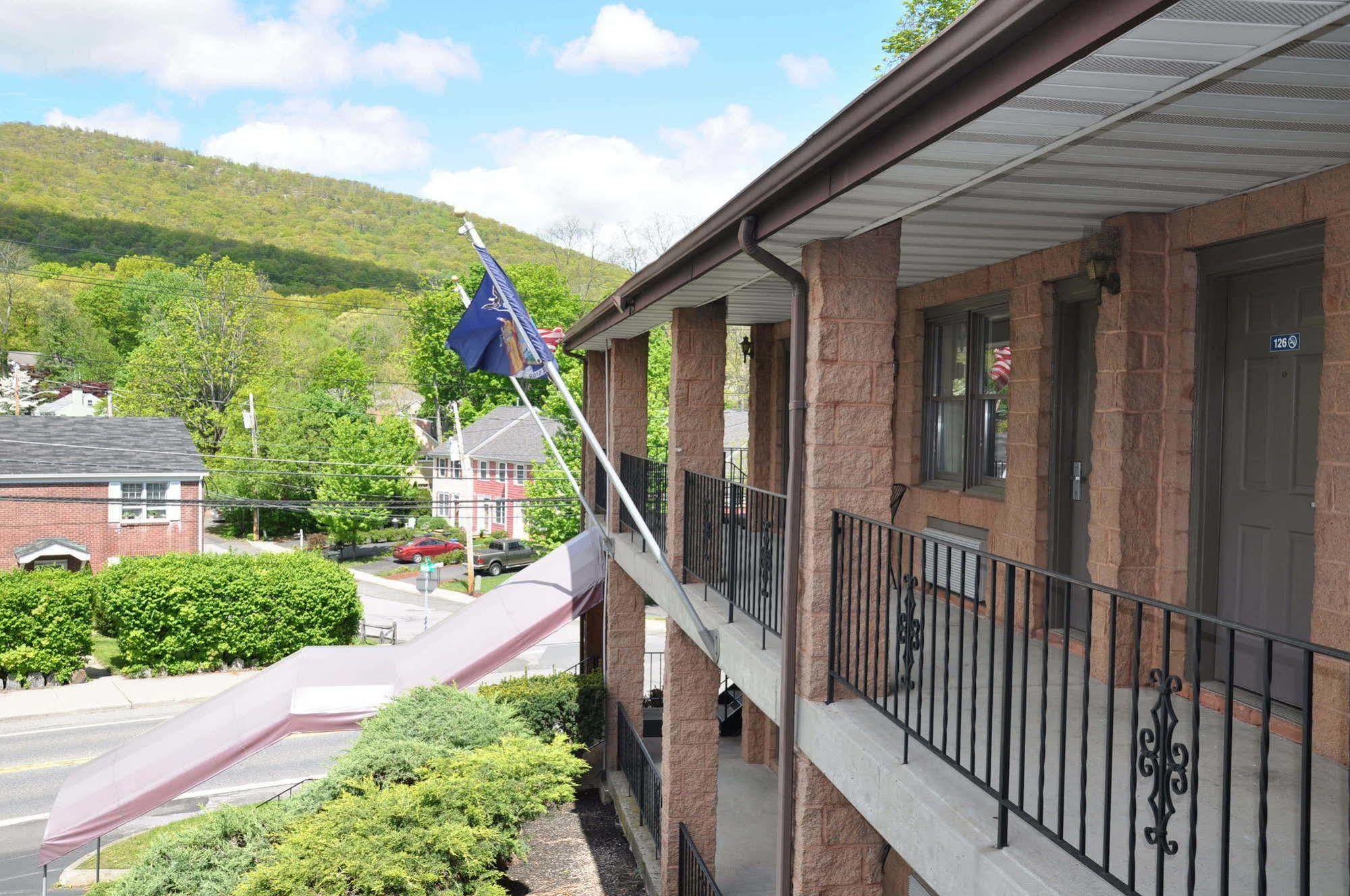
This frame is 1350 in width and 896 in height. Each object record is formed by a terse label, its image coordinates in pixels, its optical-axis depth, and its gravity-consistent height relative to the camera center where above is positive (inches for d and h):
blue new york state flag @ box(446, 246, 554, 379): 379.9 +33.4
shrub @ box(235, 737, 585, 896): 298.7 -140.1
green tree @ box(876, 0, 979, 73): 972.7 +410.0
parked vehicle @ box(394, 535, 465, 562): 1641.2 -229.7
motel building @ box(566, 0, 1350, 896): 119.0 -8.4
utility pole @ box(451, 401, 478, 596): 1370.6 -201.2
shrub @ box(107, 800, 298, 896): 348.2 -168.0
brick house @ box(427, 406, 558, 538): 1868.8 -96.9
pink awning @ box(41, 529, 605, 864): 420.2 -132.1
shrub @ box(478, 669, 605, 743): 514.0 -155.0
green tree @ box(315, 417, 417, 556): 1660.9 -100.6
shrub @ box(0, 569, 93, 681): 858.1 -191.3
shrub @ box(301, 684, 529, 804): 380.8 -134.9
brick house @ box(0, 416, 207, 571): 1262.3 -104.2
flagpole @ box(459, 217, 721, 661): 286.4 -25.4
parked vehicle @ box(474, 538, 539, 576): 1555.1 -228.3
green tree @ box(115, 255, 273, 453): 2058.3 +115.4
